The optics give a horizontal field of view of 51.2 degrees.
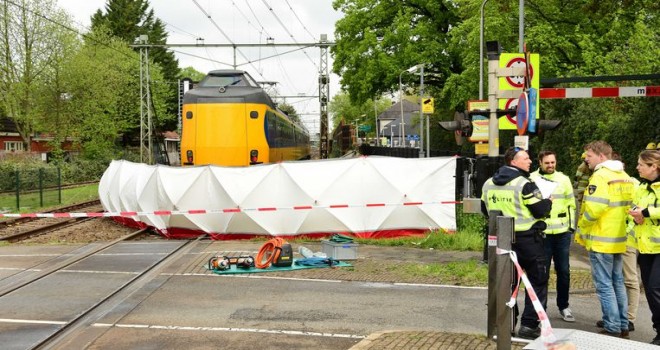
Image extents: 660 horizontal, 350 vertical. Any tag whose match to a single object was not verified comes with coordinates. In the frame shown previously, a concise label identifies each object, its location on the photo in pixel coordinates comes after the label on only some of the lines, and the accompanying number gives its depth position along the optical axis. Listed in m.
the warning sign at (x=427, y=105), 24.86
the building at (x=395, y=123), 86.25
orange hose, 10.80
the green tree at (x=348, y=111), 114.94
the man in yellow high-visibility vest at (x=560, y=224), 7.48
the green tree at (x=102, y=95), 47.59
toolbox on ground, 11.49
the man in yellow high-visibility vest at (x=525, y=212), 6.62
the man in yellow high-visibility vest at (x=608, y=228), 6.88
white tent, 14.68
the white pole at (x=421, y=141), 27.53
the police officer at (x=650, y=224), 6.41
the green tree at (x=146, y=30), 66.88
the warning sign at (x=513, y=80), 10.16
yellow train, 19.39
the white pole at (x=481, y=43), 22.20
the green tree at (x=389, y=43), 36.44
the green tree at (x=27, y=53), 42.31
